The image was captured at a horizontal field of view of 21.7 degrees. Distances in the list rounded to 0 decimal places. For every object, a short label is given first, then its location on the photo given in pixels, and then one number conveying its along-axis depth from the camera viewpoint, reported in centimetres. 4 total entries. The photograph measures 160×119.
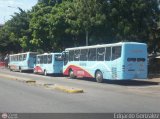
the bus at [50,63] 3840
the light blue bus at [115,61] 2594
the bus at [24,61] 4803
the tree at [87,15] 3484
